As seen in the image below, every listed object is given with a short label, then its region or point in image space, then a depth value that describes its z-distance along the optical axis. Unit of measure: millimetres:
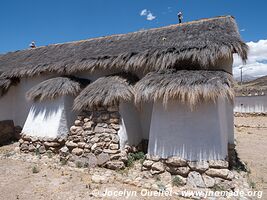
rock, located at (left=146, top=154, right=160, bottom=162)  5367
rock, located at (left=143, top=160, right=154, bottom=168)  5383
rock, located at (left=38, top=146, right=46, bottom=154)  6984
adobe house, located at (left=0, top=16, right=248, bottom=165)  5020
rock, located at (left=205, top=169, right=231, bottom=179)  4691
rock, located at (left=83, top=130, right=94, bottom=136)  6121
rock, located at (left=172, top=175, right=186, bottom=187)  4914
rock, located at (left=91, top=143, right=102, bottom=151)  5948
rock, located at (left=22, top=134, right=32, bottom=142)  7219
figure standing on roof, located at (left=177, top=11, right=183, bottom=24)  8961
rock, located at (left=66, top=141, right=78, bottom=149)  6305
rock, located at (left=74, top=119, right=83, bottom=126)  6355
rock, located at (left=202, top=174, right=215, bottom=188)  4691
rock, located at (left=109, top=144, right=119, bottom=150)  5793
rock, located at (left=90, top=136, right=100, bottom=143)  5991
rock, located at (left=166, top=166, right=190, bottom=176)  5023
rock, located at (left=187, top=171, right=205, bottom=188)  4793
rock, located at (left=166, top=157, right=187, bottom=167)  5078
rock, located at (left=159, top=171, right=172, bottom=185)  5033
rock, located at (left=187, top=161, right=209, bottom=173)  4883
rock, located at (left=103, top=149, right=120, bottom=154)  5777
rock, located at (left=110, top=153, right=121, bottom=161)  5758
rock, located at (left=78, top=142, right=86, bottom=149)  6154
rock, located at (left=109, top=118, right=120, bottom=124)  5941
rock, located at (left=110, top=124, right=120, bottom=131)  5926
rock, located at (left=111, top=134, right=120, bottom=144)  5840
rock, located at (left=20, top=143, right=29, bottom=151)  7270
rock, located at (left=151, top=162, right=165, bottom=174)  5246
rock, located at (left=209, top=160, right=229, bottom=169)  4781
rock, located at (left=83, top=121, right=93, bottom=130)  6163
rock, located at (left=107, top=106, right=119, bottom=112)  6001
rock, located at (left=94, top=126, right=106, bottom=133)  6023
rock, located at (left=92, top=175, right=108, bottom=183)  5059
